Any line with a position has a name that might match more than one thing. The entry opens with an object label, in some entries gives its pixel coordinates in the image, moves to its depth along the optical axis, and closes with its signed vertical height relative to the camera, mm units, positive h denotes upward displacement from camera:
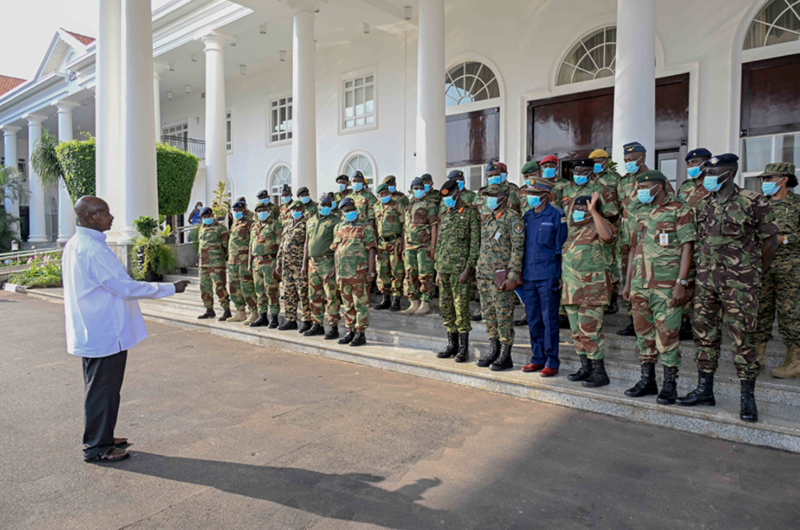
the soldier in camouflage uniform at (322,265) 6801 -262
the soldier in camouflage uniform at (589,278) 4492 -296
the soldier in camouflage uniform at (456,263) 5574 -196
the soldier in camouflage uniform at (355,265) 6398 -246
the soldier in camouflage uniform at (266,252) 7559 -95
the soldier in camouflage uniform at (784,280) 4395 -317
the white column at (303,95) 12125 +3584
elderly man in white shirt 3549 -486
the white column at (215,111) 15109 +4060
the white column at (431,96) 9664 +2833
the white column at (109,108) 13188 +3599
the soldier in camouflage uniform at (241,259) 7914 -208
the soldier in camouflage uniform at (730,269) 3807 -186
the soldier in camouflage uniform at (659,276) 4113 -258
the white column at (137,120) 11727 +2948
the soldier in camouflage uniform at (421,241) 6777 +57
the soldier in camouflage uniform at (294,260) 7277 -210
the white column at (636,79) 6875 +2263
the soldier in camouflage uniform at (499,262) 5098 -174
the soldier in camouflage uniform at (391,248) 7621 -42
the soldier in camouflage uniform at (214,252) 8312 -103
